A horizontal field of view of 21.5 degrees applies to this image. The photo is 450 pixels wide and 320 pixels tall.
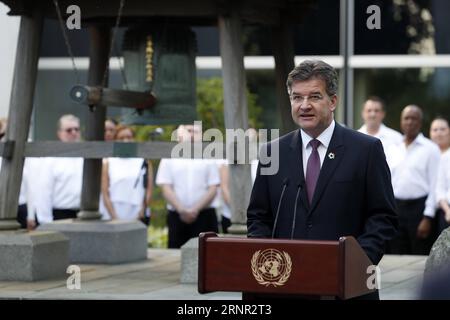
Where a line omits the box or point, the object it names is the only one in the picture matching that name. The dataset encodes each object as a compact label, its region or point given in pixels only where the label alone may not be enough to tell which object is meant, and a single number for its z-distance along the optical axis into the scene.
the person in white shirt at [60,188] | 14.77
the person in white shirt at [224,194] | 14.23
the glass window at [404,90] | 18.14
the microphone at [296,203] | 5.74
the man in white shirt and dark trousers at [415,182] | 13.59
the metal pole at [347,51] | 16.72
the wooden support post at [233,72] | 11.02
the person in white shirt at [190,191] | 14.09
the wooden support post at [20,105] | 11.32
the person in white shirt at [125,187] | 14.91
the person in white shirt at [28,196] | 14.80
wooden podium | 5.05
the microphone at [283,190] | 5.79
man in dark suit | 5.66
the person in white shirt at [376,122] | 14.16
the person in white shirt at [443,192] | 13.04
